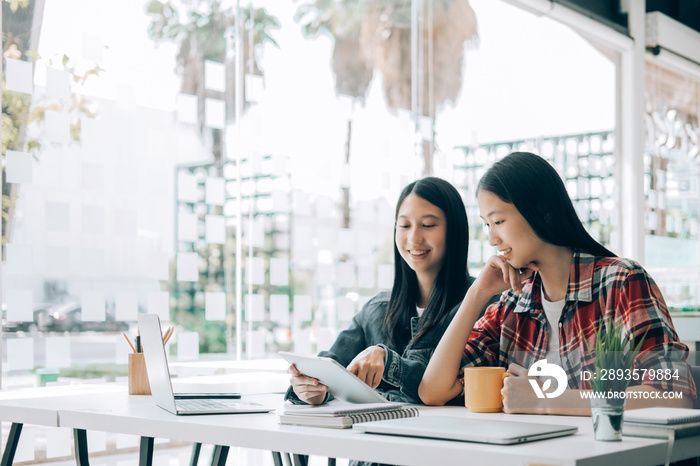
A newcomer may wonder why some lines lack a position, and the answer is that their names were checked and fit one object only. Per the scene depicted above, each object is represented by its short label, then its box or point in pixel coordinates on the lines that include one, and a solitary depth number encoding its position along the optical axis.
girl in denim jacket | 2.00
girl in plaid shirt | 1.57
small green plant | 1.09
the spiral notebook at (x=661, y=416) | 1.12
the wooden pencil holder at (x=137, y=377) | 1.96
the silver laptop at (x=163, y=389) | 1.49
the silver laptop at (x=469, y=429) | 1.07
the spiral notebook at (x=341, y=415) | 1.26
